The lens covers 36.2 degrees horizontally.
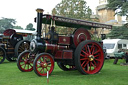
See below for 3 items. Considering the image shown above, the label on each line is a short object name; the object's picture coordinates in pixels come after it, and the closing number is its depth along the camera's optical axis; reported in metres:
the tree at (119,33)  20.62
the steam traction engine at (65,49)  7.05
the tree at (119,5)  18.02
